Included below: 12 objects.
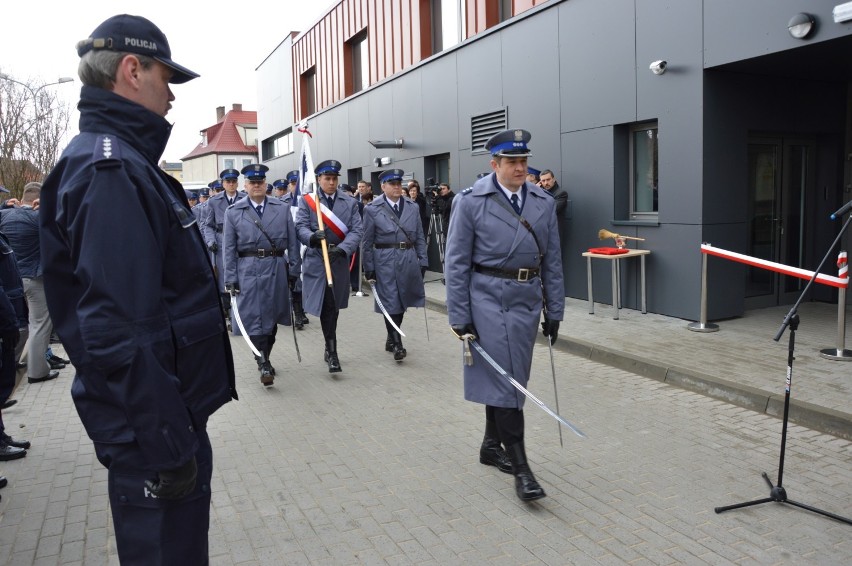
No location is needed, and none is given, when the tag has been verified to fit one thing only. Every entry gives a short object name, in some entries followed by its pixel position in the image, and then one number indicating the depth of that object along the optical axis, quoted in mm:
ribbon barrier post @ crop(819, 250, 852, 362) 7031
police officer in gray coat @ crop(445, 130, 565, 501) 4520
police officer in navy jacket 1974
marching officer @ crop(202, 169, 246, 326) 11169
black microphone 4183
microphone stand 4070
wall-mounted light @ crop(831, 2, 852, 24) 7004
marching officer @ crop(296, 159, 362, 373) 8047
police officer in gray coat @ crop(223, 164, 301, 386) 7375
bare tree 22531
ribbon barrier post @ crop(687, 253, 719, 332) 8602
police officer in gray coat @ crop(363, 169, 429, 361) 8492
